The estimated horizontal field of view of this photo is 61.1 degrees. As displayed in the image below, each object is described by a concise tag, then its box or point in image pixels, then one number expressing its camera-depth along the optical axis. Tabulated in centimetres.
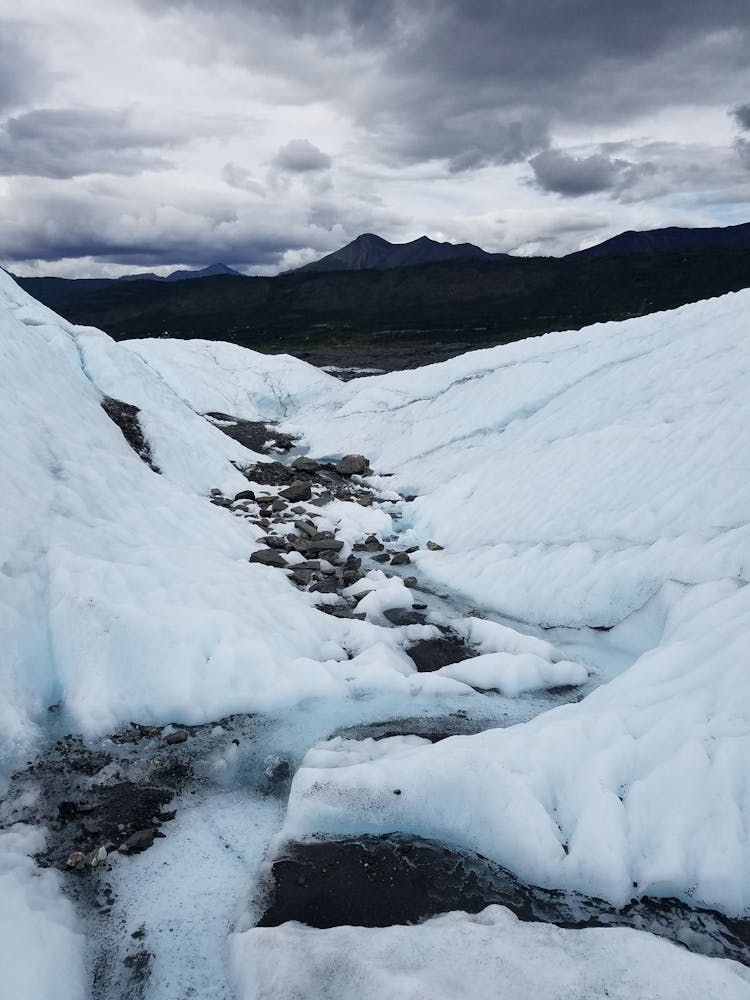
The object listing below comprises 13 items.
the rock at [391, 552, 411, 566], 1594
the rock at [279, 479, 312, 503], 2105
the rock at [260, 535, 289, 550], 1594
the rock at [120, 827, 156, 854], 693
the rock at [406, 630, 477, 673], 1123
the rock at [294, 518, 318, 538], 1759
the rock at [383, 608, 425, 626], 1275
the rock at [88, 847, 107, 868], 671
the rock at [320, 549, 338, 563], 1600
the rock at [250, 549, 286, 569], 1441
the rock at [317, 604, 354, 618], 1285
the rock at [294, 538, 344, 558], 1631
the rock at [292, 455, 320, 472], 2575
